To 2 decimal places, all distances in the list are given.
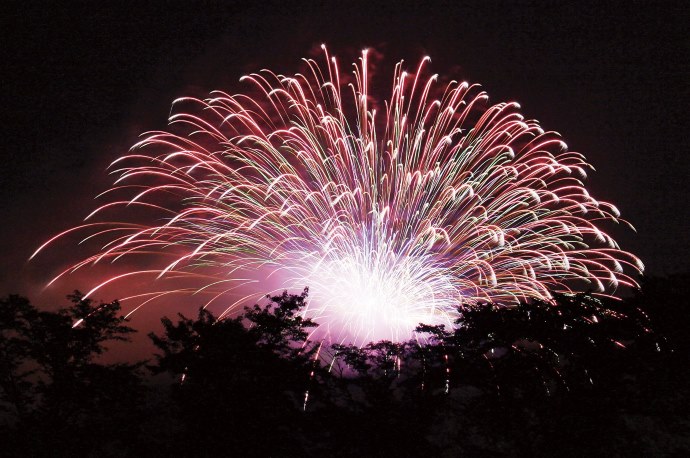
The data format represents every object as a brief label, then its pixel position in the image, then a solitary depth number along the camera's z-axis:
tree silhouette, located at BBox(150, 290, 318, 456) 15.69
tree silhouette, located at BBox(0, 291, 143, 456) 17.22
